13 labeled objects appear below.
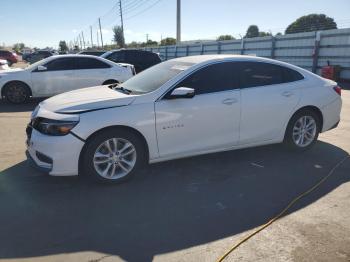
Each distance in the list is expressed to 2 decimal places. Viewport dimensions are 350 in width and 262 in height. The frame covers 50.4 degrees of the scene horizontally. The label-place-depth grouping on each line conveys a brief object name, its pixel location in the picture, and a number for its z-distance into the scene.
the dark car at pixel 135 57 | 16.50
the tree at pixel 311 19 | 60.54
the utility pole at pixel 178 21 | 36.16
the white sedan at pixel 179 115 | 4.42
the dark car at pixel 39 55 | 31.38
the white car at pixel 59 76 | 10.82
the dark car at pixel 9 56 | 34.66
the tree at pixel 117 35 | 78.94
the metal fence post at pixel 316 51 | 19.81
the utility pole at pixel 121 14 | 57.53
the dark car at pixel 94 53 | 20.77
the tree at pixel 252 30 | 75.93
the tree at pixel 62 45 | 115.69
